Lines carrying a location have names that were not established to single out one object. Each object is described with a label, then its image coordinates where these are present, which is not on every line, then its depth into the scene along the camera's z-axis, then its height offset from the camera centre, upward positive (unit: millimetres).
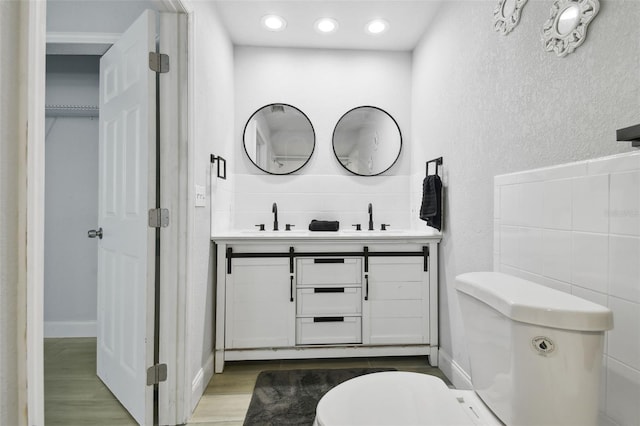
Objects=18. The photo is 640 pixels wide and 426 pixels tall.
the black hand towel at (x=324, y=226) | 2551 -102
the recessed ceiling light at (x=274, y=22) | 2339 +1405
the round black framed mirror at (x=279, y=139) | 2738 +632
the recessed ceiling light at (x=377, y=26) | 2385 +1413
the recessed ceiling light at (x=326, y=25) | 2383 +1416
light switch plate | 1738 +90
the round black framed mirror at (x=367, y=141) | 2789 +631
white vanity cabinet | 2121 -553
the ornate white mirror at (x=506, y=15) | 1378 +894
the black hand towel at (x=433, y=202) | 2115 +77
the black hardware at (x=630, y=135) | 779 +200
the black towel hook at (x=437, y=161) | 2185 +363
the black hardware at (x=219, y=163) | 2064 +334
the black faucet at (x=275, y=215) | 2607 -23
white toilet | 745 -410
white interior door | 1529 -29
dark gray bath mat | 1628 -1030
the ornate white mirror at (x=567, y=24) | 1033 +652
